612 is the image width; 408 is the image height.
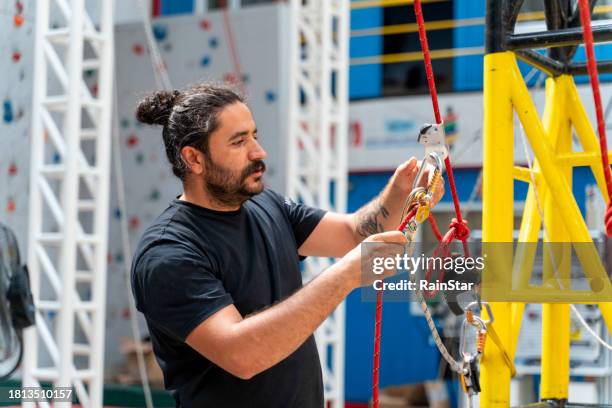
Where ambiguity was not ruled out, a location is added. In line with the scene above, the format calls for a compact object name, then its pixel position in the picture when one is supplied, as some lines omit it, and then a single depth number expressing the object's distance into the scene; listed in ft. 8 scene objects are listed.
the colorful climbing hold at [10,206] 15.35
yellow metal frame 8.01
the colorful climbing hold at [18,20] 14.87
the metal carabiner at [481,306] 7.17
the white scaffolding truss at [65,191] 15.21
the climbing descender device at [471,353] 7.19
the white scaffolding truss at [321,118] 20.63
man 6.10
